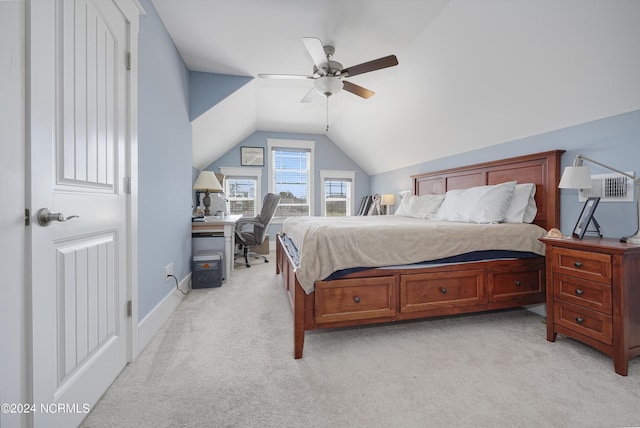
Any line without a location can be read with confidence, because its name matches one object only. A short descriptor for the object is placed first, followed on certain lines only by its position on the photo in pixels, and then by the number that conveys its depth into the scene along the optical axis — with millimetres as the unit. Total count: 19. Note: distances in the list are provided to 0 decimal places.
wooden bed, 1798
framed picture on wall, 5727
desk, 3285
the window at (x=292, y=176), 6016
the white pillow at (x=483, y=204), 2510
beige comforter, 1772
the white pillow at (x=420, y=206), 3438
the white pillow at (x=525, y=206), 2488
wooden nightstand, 1532
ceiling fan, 2428
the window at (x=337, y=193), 6355
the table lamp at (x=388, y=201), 5180
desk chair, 4195
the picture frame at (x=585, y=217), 1804
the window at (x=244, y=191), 5789
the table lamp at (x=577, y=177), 1799
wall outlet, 2322
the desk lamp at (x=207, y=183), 3594
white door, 952
